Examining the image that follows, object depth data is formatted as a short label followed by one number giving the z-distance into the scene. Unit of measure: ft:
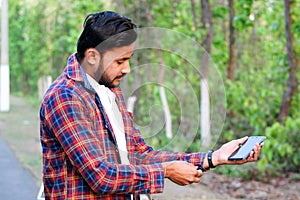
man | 10.57
